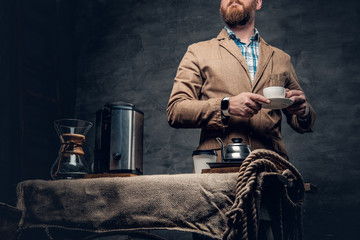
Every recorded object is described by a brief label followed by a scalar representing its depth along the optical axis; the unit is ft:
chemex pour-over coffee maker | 5.93
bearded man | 5.71
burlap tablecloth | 4.00
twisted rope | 3.72
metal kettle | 4.75
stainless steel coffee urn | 5.94
